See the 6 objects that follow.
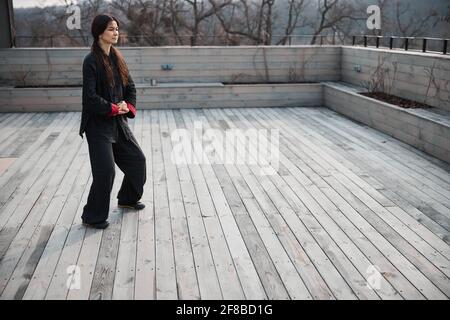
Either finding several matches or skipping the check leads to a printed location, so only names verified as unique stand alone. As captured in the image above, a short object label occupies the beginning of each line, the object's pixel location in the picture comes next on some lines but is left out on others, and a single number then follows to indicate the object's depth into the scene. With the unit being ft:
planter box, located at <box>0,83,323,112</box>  25.45
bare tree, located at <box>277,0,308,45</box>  62.54
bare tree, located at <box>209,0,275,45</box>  58.65
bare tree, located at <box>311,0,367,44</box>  62.80
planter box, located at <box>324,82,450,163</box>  16.92
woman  10.21
